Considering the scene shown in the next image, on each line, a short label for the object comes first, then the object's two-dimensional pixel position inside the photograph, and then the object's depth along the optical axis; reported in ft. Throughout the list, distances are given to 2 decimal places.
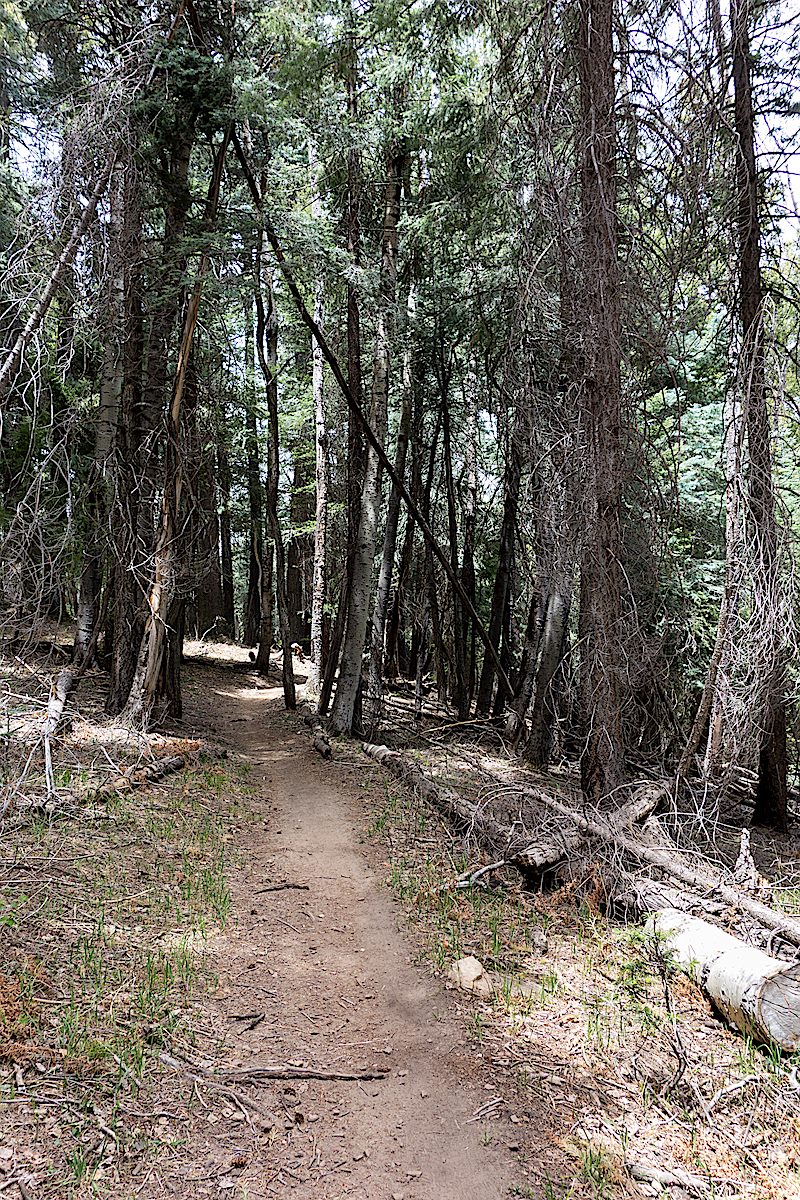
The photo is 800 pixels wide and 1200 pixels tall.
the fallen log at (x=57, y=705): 16.35
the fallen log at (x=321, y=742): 36.01
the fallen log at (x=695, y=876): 16.68
